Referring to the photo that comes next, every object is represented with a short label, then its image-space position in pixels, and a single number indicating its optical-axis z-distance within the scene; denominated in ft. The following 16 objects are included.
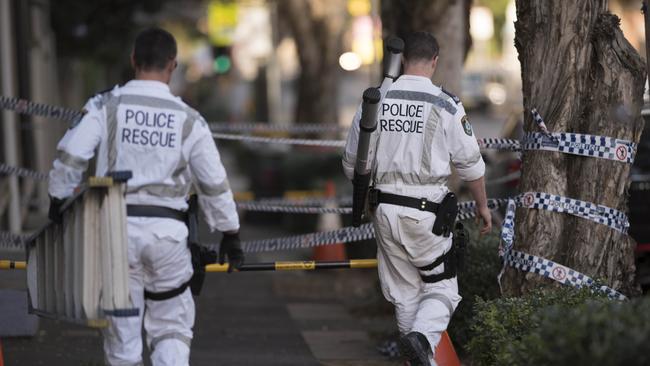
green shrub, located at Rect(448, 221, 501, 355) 49.39
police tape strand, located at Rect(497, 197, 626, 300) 43.34
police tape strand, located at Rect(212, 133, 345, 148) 57.62
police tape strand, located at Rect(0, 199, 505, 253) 51.88
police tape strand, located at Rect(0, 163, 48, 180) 61.05
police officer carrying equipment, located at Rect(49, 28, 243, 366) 35.24
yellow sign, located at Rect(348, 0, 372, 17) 170.07
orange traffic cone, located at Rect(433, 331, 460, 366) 43.68
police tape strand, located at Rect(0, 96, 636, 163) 43.98
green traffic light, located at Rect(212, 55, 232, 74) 211.00
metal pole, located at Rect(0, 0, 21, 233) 79.97
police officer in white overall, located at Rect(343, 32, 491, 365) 41.68
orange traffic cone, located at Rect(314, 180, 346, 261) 78.48
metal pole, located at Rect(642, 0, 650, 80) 40.32
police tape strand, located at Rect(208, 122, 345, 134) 74.55
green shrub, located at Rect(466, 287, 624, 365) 28.04
